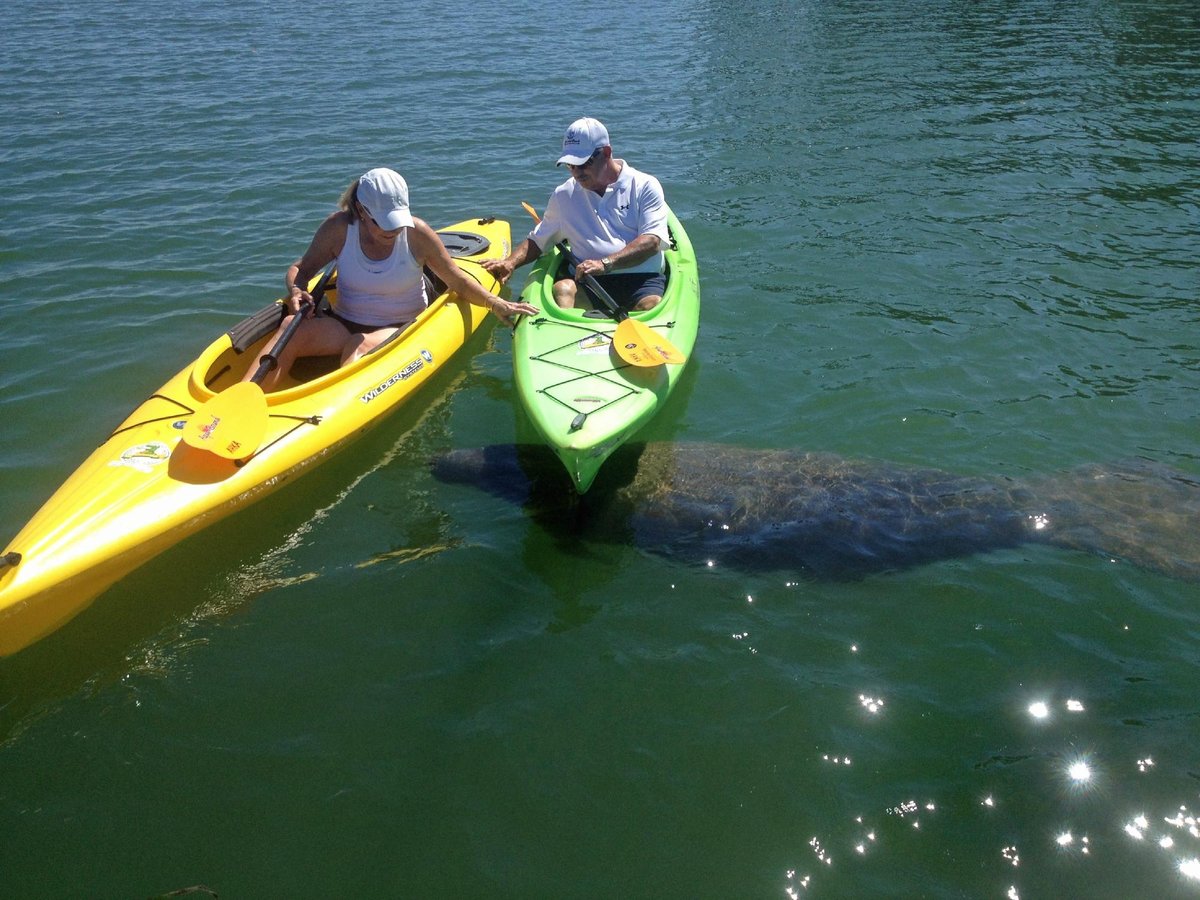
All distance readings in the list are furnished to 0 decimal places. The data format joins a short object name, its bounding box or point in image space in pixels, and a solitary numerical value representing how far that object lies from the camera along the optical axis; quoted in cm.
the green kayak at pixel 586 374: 509
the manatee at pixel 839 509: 507
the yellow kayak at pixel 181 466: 442
